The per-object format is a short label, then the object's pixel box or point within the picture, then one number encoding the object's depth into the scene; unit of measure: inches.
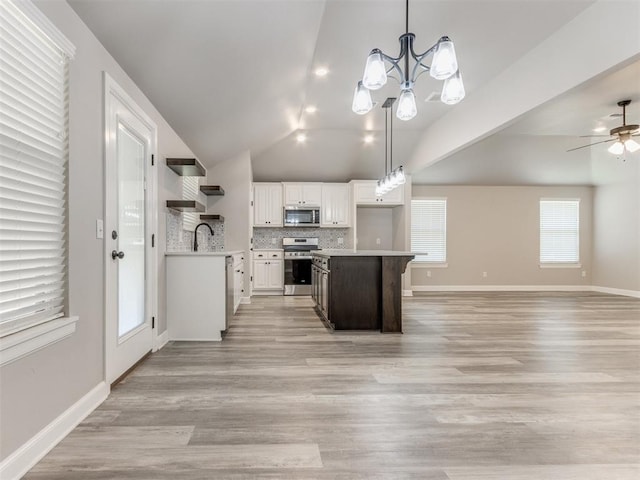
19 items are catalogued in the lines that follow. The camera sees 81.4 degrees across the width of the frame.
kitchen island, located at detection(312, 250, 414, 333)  169.6
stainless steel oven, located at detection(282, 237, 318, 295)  285.7
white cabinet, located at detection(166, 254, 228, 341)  152.3
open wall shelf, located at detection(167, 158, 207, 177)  153.6
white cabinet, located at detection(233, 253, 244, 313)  189.8
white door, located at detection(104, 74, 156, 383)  97.7
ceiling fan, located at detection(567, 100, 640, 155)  181.2
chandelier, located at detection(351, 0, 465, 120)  86.4
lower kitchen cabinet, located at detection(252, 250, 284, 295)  284.8
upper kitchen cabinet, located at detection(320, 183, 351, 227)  298.0
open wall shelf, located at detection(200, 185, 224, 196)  224.4
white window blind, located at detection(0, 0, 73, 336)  61.5
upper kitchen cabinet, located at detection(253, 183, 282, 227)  293.1
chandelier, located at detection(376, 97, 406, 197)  191.6
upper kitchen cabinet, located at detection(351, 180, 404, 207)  292.5
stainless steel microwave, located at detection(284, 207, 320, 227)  294.8
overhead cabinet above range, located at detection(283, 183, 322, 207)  294.5
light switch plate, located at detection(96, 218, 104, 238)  90.7
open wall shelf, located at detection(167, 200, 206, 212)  154.8
